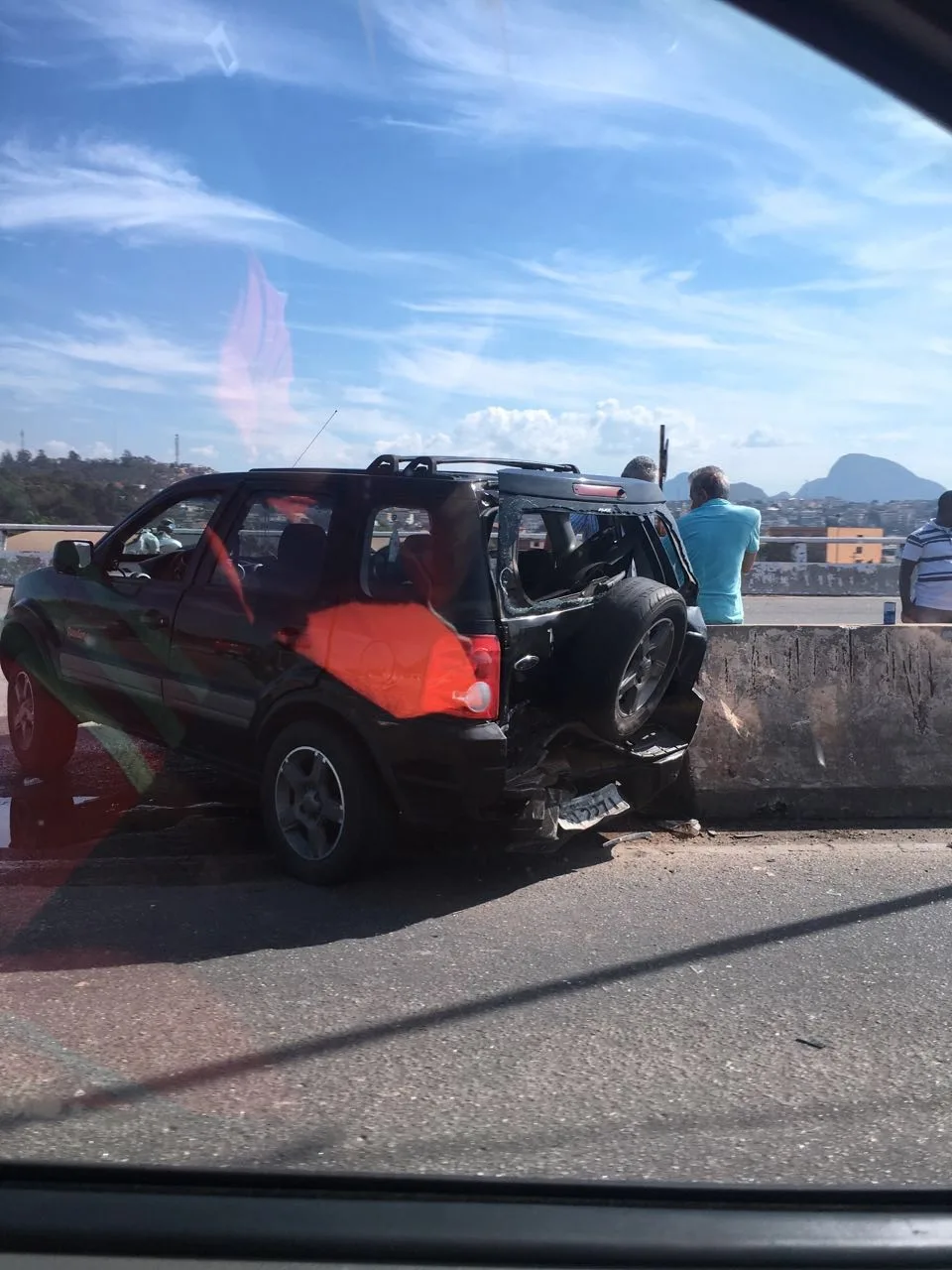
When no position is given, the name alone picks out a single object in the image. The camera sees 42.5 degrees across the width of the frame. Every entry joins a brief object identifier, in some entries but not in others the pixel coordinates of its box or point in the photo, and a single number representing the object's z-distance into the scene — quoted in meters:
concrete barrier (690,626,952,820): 6.68
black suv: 4.94
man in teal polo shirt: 7.00
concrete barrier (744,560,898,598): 21.84
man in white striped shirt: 8.06
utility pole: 16.62
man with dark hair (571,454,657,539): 7.37
